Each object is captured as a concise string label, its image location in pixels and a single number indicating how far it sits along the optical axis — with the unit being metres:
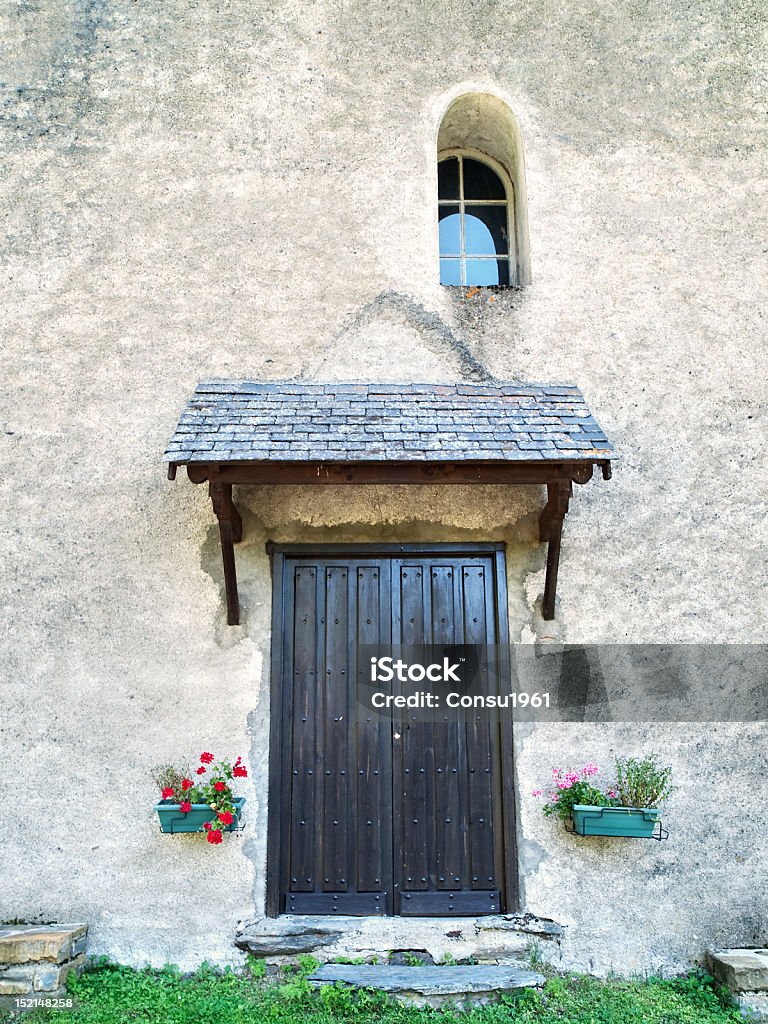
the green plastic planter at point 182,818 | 4.82
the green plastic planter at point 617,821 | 4.83
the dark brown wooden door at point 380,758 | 5.04
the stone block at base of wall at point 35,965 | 4.40
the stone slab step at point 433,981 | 4.51
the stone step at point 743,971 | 4.52
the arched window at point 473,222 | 6.45
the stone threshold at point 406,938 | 4.76
